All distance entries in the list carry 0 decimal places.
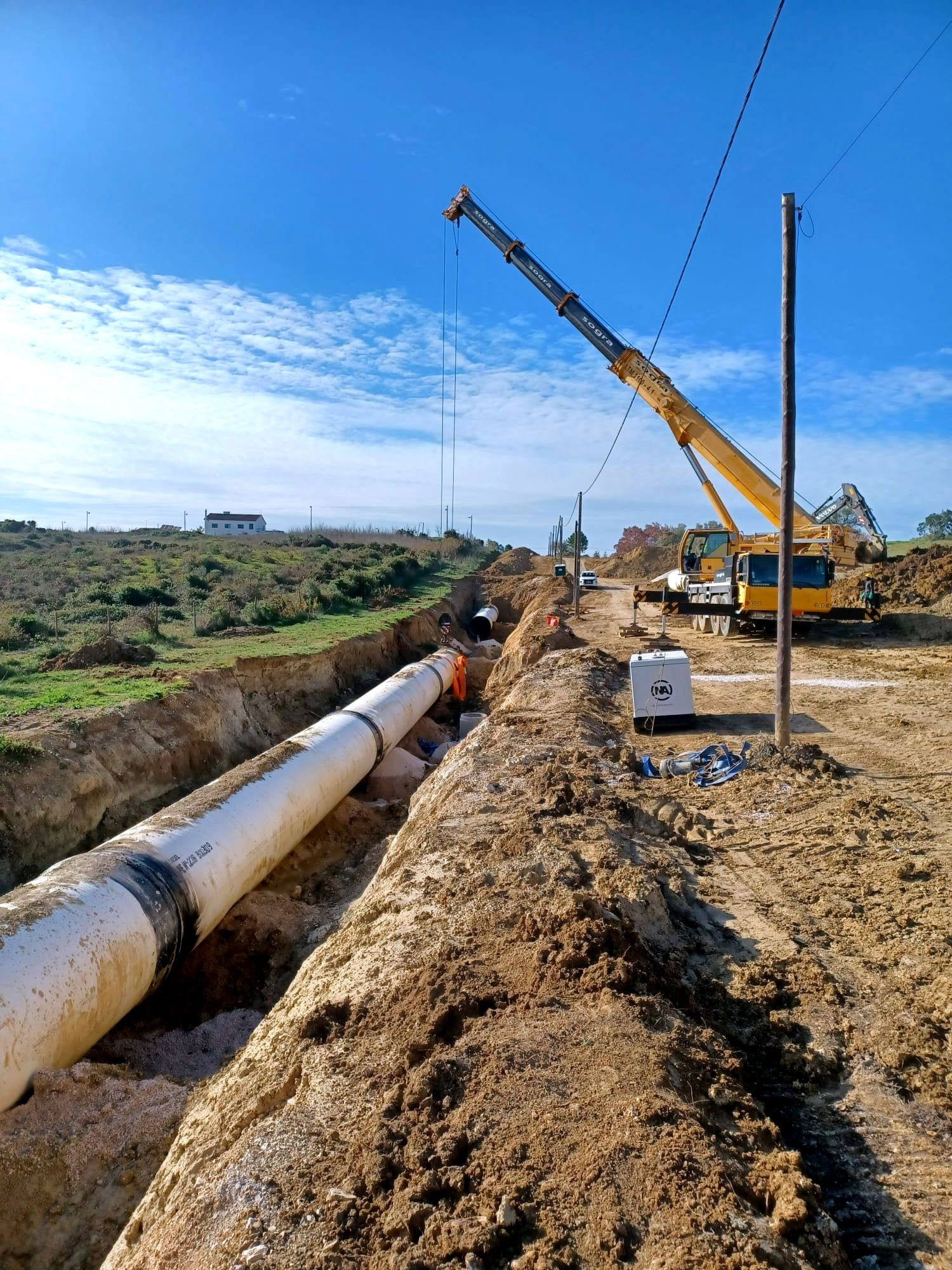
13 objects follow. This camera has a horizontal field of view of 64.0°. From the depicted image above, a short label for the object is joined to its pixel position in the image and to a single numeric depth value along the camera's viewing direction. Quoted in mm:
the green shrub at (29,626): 14976
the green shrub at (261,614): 19047
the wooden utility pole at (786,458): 7477
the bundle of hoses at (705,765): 7434
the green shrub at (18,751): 7820
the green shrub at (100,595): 20472
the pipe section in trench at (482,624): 27359
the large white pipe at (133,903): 4539
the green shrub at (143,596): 20656
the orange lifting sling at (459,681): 17234
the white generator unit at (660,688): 9242
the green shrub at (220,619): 17575
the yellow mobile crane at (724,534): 15578
